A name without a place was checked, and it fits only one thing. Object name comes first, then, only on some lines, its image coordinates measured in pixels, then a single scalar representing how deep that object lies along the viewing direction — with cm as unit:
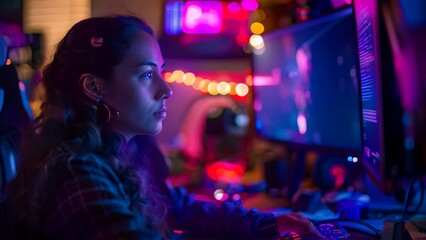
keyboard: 101
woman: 77
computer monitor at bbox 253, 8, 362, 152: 128
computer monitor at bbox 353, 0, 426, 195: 92
